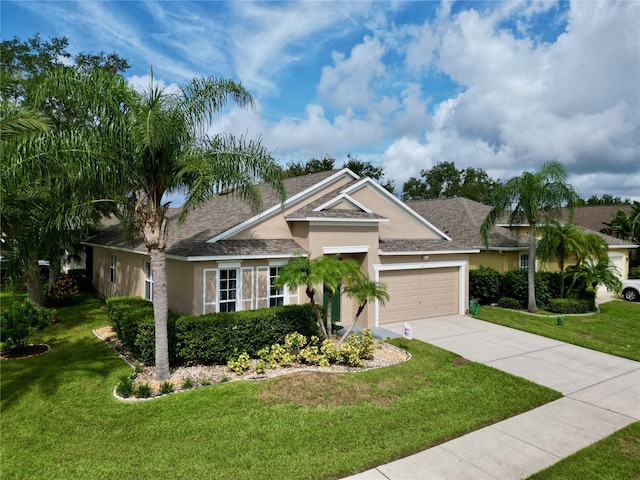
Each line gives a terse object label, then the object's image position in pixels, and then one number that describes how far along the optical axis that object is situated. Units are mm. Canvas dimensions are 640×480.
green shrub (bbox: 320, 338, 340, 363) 10581
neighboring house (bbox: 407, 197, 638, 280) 22219
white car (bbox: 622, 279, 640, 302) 22938
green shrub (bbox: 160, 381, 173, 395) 8531
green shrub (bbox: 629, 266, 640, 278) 28281
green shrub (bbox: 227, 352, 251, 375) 9859
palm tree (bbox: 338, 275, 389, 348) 10734
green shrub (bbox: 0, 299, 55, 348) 10797
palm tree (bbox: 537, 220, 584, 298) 19031
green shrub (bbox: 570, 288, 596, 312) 19547
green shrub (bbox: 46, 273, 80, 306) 18500
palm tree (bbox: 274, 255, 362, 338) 10234
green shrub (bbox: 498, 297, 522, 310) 19859
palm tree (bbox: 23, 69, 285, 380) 8305
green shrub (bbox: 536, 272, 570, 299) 20422
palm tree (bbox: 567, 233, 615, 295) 19297
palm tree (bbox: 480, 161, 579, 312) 18062
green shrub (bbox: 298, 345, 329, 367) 10430
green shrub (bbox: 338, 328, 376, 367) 10477
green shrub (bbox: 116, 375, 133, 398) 8359
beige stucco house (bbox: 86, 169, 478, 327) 12531
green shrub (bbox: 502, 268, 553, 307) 19953
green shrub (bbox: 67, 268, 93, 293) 23906
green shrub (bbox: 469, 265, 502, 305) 20547
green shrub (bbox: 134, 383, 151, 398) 8289
